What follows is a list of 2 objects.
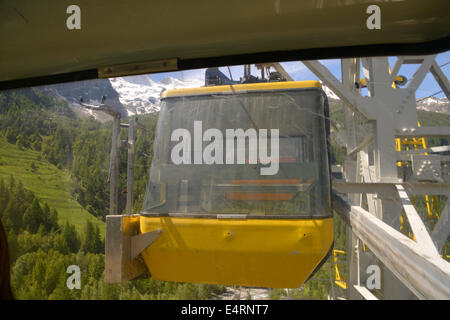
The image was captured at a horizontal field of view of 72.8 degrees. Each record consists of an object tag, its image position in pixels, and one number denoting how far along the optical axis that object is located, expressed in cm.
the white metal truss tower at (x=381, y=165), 190
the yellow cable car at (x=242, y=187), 236
